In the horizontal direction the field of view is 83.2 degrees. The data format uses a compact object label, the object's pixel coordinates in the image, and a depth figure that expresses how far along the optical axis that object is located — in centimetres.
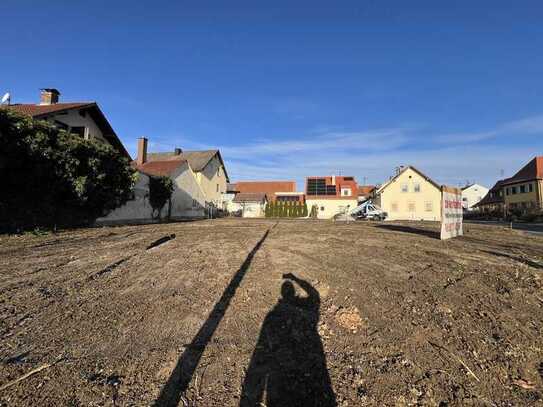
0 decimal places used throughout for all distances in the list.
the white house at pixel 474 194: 7069
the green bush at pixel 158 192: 2367
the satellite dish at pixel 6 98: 1894
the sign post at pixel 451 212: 1133
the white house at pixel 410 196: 3991
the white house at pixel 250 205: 4541
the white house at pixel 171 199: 2007
